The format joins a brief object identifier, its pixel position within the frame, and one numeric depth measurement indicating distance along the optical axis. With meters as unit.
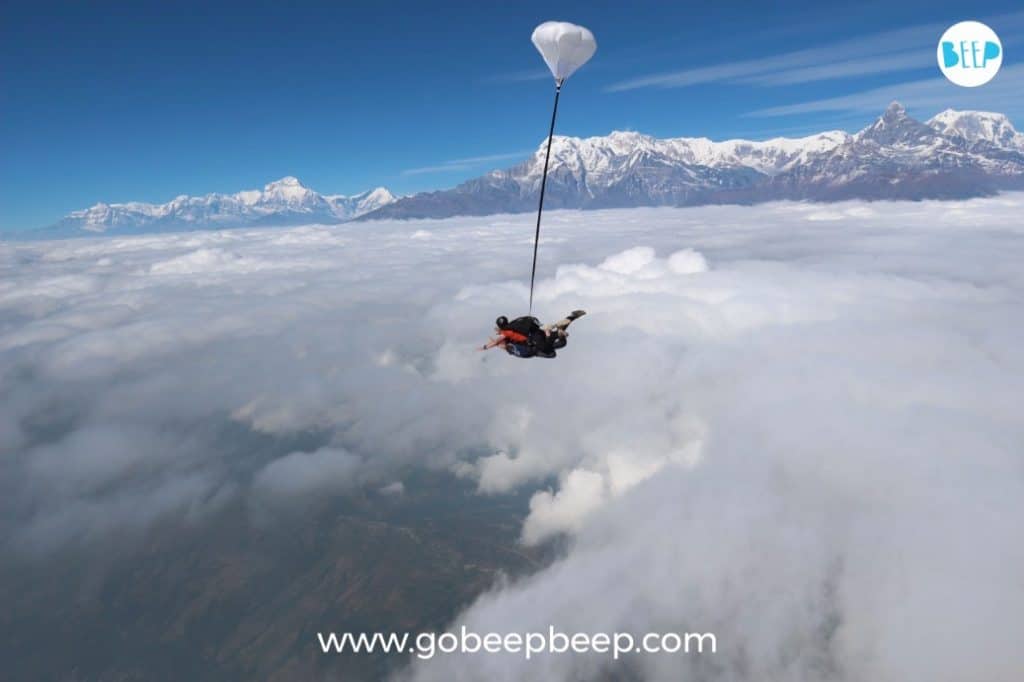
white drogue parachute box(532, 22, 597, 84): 20.75
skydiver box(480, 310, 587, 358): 27.00
